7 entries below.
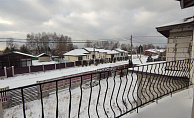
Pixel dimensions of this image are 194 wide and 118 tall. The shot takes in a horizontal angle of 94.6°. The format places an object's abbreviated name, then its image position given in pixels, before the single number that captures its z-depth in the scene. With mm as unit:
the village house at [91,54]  20122
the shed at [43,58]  21506
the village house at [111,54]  23531
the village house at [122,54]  26612
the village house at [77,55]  18123
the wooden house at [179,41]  3123
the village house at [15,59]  11805
